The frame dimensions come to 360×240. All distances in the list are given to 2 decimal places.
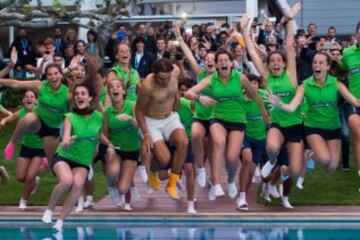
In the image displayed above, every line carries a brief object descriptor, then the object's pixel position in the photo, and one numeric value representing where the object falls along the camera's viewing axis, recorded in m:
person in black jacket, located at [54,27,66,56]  19.10
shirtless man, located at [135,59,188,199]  11.22
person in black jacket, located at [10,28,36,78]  19.36
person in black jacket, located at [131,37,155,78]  16.62
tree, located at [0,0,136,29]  17.50
